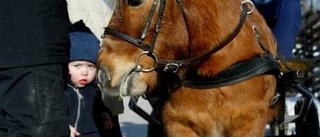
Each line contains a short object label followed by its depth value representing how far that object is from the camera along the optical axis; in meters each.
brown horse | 3.02
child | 4.09
